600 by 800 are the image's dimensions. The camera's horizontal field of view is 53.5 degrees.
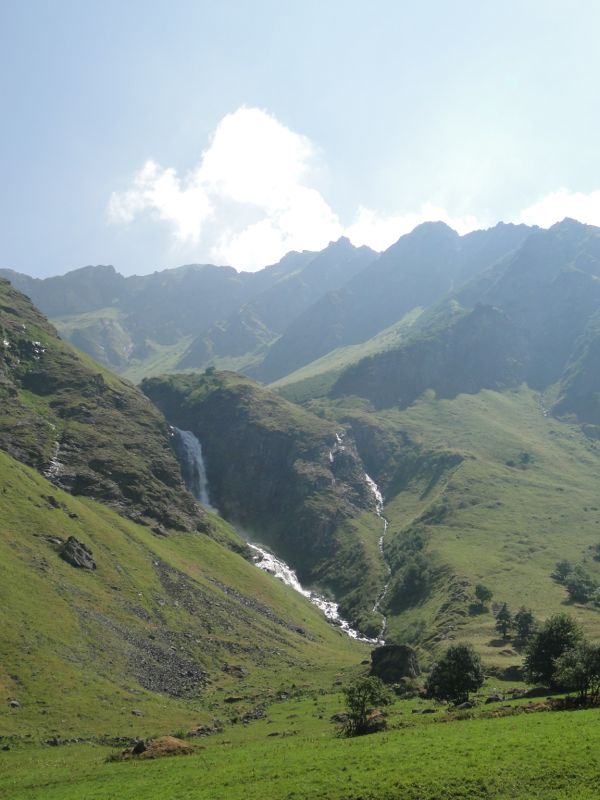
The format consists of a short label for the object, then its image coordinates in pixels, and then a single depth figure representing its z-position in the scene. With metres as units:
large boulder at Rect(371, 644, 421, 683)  97.75
